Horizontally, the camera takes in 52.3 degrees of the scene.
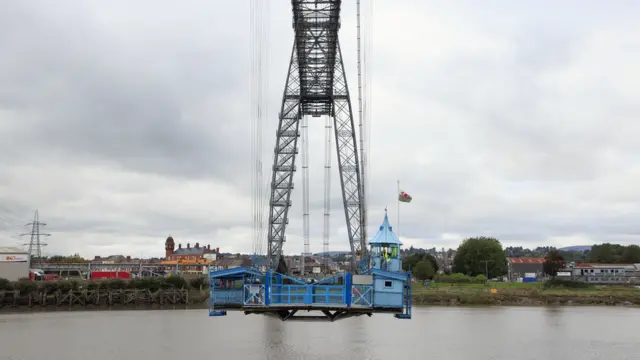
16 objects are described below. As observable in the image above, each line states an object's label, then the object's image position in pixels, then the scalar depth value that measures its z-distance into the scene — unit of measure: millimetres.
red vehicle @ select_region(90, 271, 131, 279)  104000
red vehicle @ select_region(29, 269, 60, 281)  90938
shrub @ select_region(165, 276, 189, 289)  84175
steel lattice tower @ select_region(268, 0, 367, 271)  45969
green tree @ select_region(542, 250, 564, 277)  122150
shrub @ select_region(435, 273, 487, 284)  100938
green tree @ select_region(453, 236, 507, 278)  119750
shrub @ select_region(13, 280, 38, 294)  77438
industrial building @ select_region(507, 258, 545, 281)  161875
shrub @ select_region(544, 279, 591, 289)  95125
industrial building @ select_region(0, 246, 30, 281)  89000
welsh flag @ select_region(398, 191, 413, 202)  40778
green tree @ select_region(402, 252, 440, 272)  114312
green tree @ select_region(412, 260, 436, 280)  106875
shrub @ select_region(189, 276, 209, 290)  87538
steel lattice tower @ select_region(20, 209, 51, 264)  126388
